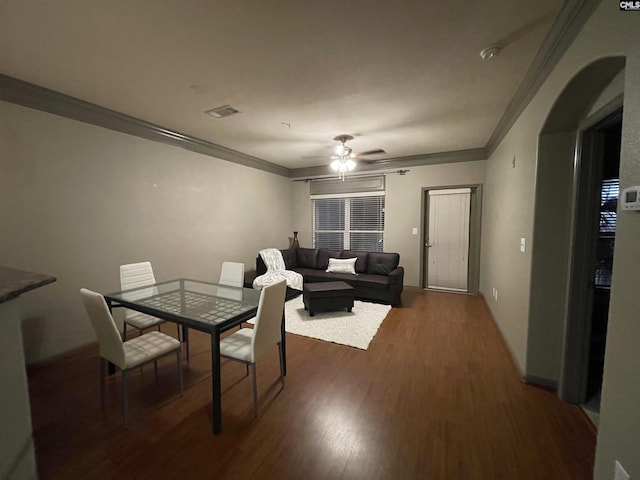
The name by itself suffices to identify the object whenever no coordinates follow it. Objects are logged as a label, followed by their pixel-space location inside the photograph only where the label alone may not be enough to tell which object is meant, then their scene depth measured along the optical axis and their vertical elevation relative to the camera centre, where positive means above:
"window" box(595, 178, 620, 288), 1.83 -0.06
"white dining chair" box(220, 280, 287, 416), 1.86 -0.87
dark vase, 5.98 -0.42
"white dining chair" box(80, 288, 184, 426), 1.70 -0.95
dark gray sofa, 4.27 -0.88
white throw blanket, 4.55 -0.92
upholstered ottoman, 3.74 -1.08
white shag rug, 3.08 -1.35
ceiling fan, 3.83 +1.03
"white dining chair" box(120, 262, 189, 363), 2.48 -0.65
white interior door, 4.87 -0.29
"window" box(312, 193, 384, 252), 5.59 +0.05
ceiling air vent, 2.86 +1.29
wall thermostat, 0.98 +0.11
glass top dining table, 1.73 -0.68
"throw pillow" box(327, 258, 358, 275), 4.91 -0.81
